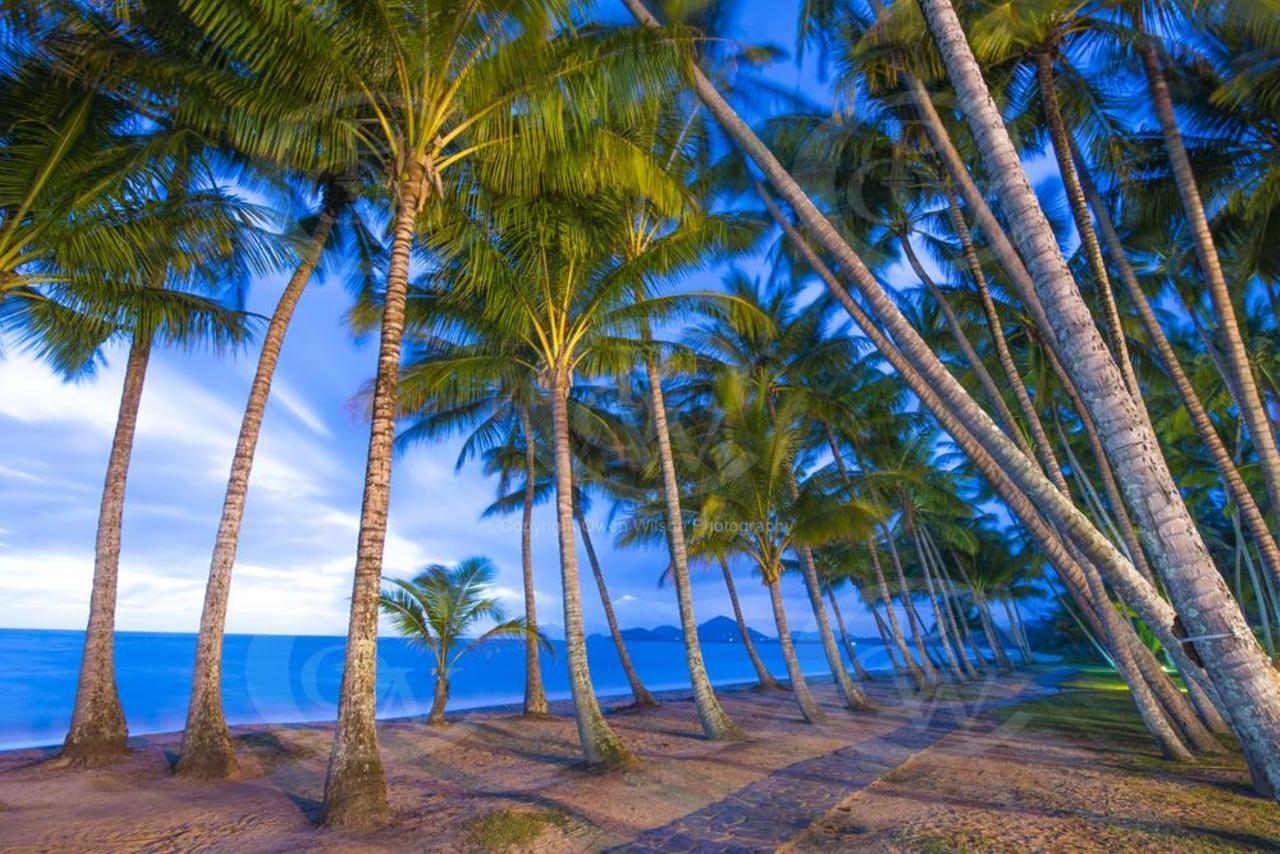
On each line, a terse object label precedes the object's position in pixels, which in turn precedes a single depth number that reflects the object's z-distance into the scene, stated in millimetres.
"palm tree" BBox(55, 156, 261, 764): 8203
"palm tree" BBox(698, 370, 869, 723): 12359
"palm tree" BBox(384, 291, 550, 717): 11156
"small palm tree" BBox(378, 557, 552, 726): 13188
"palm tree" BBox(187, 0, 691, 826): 6020
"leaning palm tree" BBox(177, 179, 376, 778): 7477
